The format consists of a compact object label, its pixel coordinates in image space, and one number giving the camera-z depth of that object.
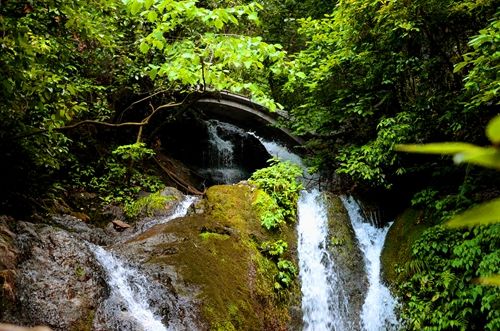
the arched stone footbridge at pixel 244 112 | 12.77
